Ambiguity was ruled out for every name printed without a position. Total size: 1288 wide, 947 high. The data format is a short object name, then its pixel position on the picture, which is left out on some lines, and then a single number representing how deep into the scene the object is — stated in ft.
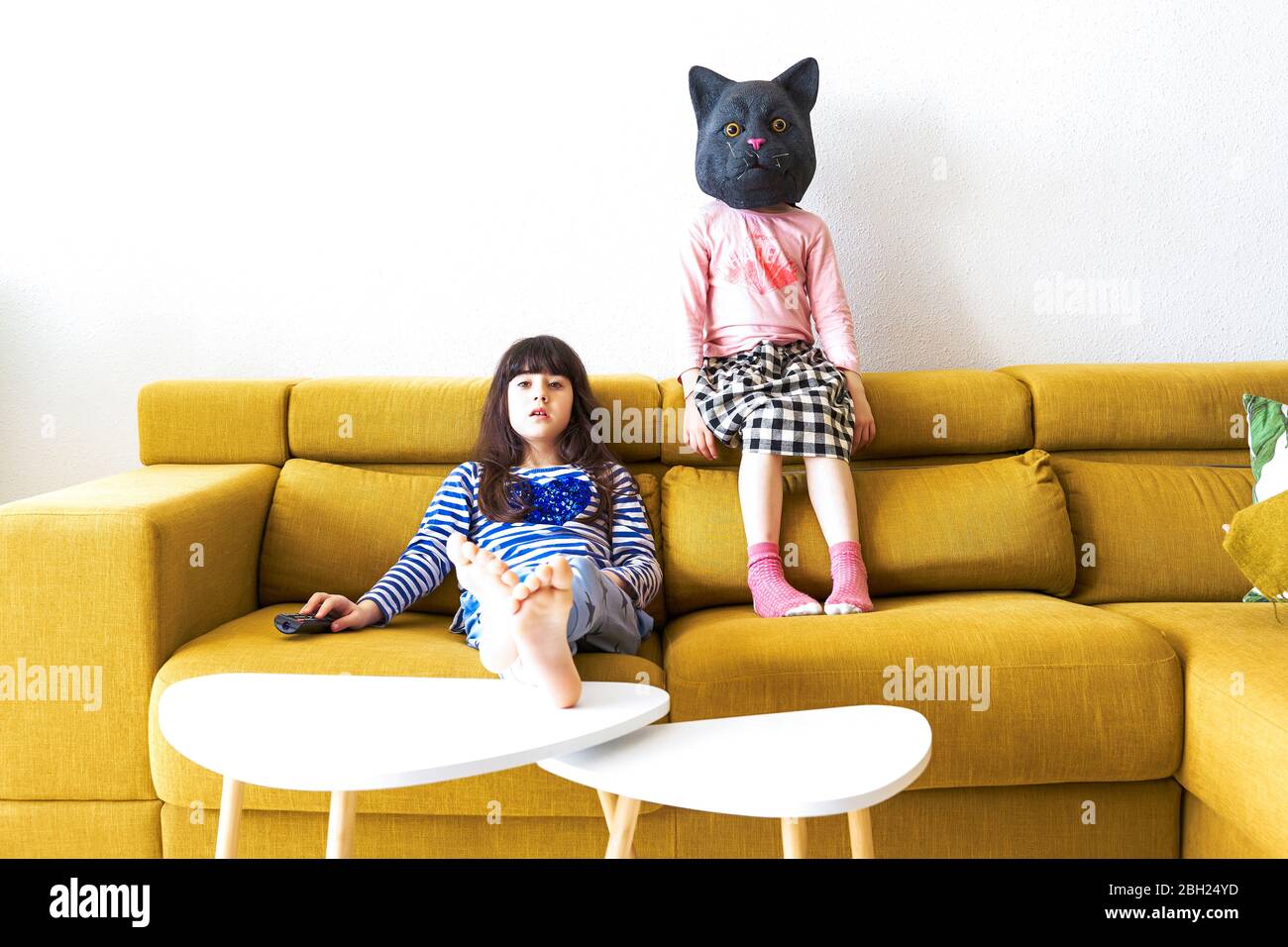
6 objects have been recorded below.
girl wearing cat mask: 6.39
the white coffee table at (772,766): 3.17
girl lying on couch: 5.40
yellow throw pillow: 5.20
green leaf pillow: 6.04
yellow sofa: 4.92
